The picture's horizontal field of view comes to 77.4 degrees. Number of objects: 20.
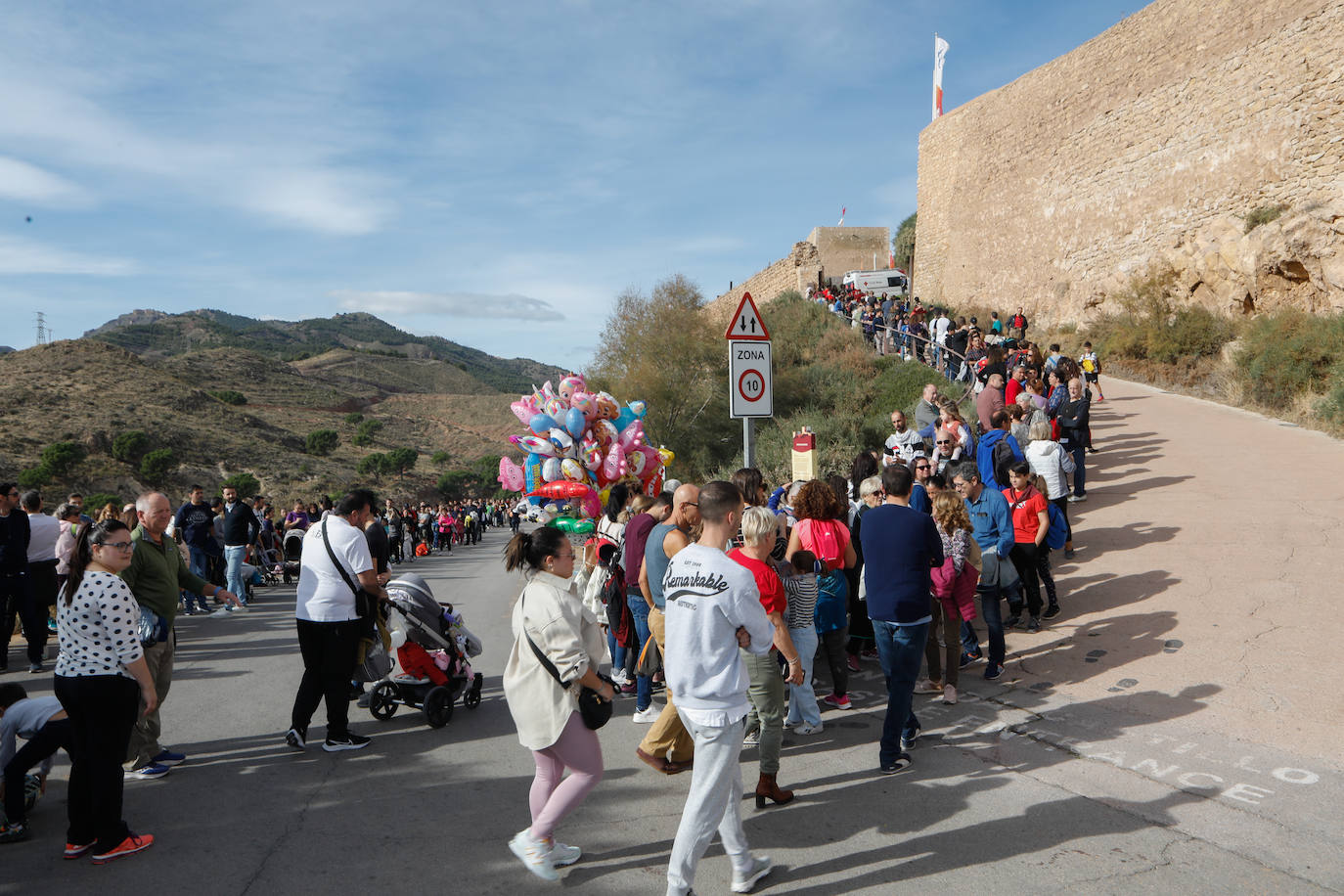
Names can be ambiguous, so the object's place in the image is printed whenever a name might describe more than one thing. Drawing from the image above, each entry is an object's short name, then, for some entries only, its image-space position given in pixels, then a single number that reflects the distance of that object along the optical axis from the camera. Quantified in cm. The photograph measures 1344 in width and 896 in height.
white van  3734
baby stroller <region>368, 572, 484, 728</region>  645
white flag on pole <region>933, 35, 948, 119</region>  4462
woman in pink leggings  392
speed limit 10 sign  702
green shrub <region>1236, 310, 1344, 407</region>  1625
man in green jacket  545
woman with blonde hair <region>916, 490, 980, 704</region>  637
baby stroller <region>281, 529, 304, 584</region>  1683
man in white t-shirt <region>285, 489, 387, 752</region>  570
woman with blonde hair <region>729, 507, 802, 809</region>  460
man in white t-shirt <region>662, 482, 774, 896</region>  359
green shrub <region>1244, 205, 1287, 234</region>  2108
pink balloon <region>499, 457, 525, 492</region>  1341
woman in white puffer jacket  964
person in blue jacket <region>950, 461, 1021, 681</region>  674
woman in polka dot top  426
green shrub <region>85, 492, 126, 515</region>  3806
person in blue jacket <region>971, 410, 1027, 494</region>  999
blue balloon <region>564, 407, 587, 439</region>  1261
